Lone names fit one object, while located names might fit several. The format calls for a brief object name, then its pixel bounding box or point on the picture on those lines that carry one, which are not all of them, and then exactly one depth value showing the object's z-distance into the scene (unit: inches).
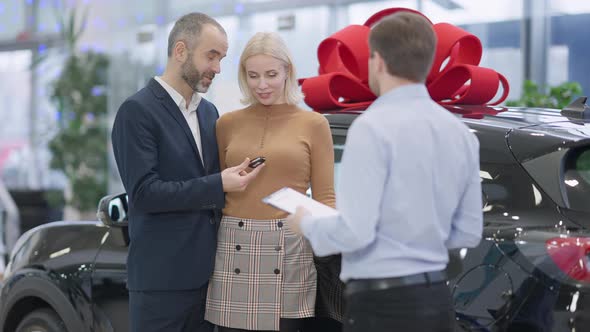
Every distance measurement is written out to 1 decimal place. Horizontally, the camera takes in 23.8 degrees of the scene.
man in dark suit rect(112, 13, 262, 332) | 158.3
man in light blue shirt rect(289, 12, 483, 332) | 118.0
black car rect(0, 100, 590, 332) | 138.8
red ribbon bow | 191.9
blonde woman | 160.6
